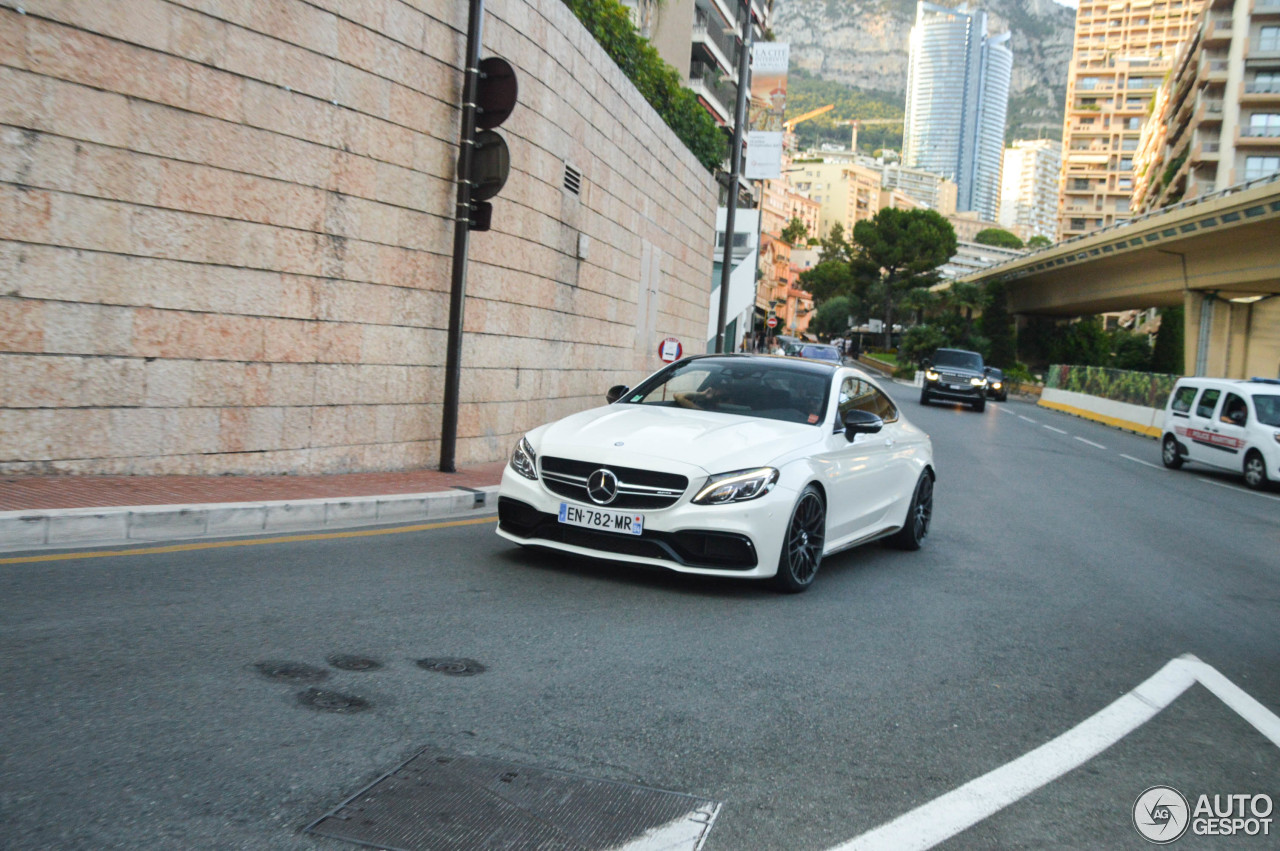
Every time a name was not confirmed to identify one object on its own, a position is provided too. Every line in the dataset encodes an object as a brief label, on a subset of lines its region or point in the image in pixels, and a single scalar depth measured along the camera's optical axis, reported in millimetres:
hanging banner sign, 27406
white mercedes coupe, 5914
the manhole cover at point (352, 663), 4273
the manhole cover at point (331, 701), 3779
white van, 17016
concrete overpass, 36125
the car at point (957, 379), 33656
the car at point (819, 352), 36219
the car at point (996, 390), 45844
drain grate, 2875
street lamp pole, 25344
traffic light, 10188
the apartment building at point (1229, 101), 67000
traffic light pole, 10195
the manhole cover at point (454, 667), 4316
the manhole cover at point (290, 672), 4066
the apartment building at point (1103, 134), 140875
